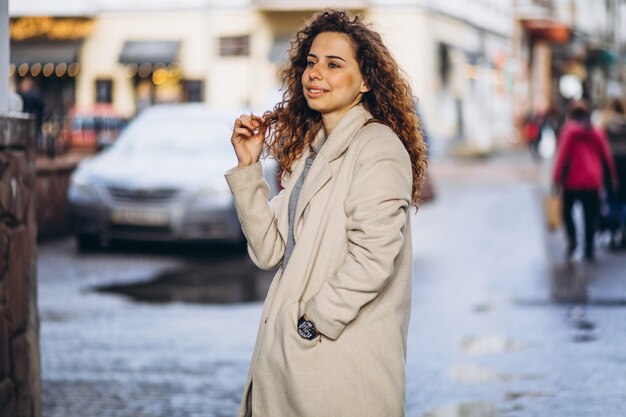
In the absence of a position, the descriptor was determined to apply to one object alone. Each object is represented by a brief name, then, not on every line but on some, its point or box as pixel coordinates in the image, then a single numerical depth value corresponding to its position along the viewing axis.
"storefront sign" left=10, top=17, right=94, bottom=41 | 42.56
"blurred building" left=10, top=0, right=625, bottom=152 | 40.44
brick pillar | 5.47
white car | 14.23
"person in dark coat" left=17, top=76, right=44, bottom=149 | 19.41
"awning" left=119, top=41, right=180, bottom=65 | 41.50
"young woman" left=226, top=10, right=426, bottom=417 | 3.66
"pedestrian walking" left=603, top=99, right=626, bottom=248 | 14.79
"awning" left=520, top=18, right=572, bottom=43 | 54.53
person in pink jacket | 13.56
